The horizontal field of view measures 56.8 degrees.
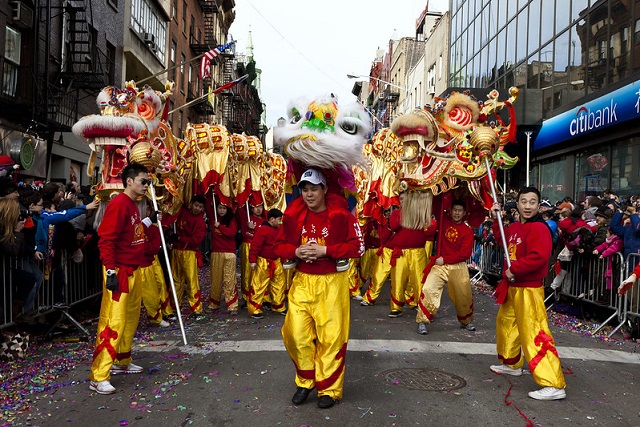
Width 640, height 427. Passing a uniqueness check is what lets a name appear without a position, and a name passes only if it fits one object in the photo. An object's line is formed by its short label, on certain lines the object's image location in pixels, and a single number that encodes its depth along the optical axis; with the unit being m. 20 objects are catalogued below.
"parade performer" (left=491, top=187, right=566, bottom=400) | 5.02
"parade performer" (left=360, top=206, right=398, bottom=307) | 9.88
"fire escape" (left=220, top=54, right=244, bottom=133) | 41.67
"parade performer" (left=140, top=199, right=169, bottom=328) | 6.98
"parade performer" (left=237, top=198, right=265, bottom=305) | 9.57
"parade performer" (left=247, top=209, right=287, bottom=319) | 8.93
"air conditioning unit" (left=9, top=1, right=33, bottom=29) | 13.10
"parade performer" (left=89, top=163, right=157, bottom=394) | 5.12
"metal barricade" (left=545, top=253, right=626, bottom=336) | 7.99
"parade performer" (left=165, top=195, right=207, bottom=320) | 8.70
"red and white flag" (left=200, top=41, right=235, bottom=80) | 18.66
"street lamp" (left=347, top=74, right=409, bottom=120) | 43.64
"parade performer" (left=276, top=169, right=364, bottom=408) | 4.73
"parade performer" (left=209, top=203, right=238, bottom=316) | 9.11
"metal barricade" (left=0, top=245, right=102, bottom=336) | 6.21
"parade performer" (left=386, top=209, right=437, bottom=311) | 8.91
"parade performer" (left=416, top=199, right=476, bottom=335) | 7.73
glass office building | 13.13
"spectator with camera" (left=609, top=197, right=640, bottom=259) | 7.86
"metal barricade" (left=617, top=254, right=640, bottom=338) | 7.58
